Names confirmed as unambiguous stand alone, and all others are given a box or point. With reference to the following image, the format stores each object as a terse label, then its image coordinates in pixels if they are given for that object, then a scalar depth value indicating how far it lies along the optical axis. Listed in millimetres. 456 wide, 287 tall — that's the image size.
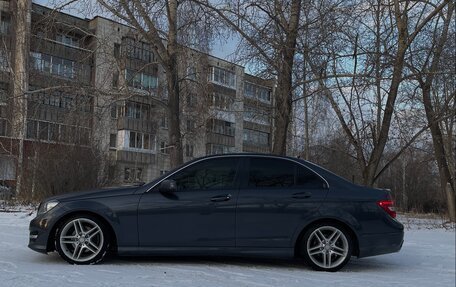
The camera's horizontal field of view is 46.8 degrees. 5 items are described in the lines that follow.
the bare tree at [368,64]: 13555
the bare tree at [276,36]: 13172
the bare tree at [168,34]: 13406
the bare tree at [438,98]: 15875
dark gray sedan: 6773
